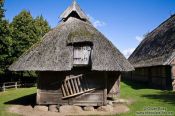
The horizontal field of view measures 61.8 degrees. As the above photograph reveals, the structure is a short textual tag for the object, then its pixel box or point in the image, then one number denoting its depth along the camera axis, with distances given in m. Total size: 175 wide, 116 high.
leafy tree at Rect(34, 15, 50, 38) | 24.81
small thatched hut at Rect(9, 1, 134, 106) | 11.13
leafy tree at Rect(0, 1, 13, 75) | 18.07
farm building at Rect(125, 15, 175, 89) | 17.13
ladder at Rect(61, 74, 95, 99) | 11.26
